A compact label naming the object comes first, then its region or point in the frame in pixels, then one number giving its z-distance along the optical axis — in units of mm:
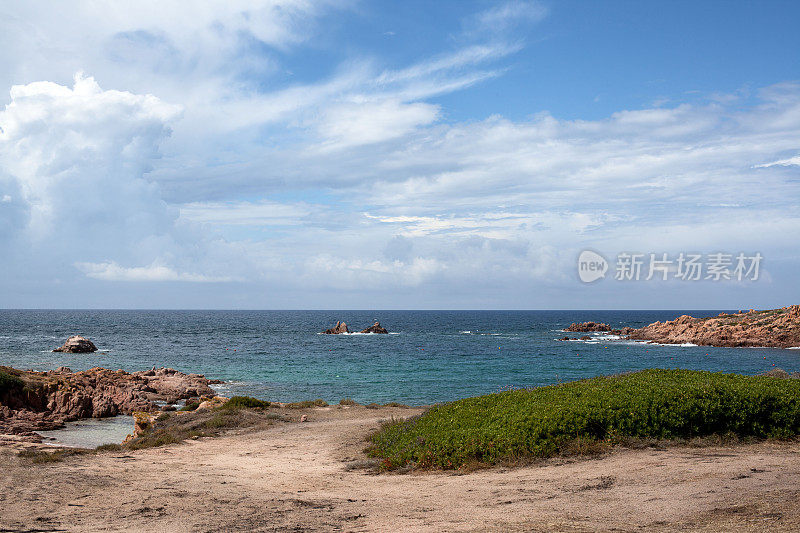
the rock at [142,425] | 22006
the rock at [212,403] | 26612
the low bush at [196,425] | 18969
